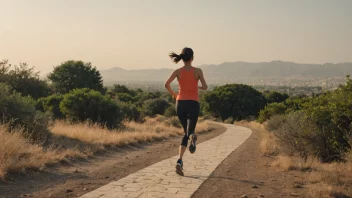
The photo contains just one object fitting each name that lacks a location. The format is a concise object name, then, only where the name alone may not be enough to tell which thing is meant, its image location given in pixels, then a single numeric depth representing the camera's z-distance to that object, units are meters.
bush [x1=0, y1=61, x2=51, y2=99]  30.84
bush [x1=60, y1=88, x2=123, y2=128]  19.62
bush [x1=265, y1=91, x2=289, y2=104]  65.19
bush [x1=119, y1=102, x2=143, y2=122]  29.67
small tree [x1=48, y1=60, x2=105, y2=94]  48.50
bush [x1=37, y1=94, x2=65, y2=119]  25.74
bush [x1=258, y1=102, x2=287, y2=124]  30.21
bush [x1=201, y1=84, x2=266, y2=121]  59.12
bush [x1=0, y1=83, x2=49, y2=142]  10.82
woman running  7.36
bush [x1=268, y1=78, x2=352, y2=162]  9.01
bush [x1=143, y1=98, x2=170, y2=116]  49.00
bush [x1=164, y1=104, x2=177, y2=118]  42.50
